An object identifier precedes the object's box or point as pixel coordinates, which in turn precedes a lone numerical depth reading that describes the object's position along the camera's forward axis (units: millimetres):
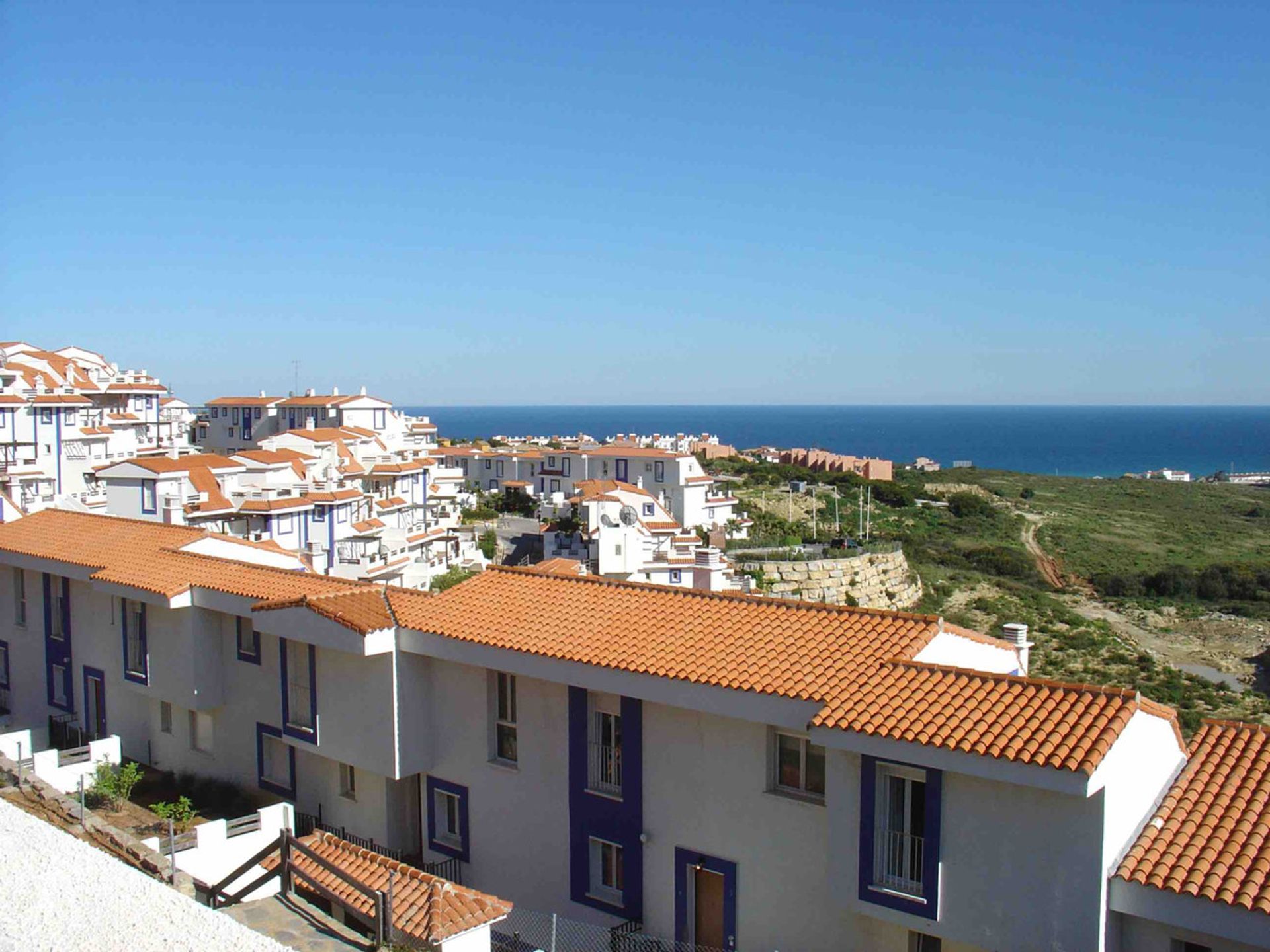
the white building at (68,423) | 51969
